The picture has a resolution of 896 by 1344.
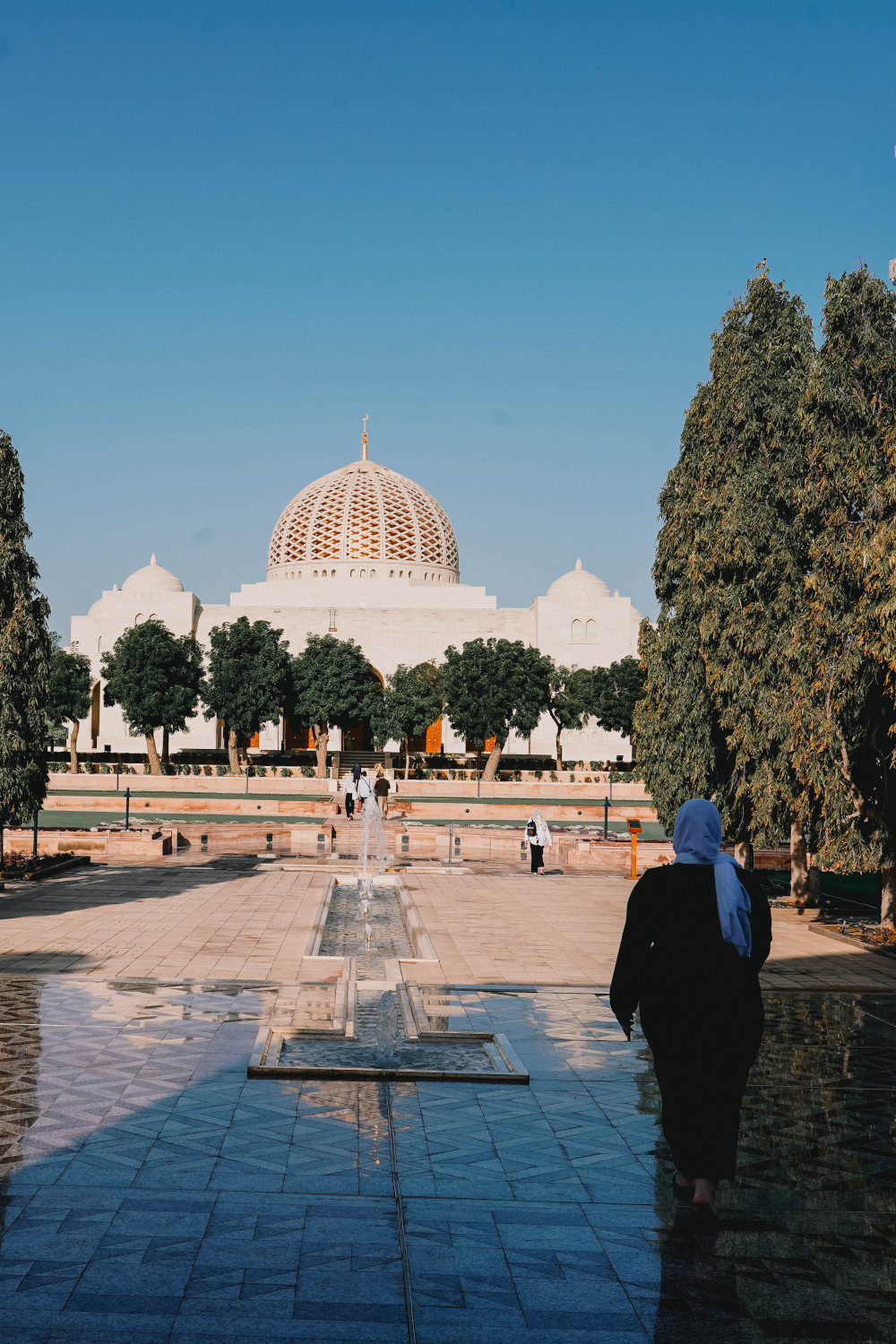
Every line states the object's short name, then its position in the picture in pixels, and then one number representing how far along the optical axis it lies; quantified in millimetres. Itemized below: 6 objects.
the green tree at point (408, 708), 42156
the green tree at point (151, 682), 39469
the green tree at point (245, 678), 40344
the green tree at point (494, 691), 39719
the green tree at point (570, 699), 43438
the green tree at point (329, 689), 41625
